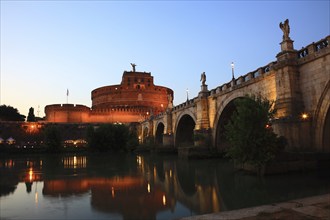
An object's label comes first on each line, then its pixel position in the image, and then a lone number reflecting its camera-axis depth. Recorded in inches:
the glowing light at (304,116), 653.3
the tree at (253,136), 563.2
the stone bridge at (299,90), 622.8
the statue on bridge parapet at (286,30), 712.4
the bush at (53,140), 2182.6
